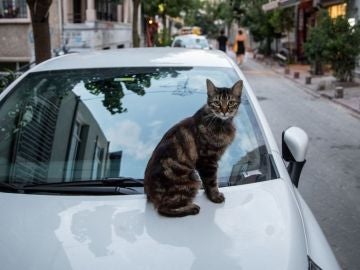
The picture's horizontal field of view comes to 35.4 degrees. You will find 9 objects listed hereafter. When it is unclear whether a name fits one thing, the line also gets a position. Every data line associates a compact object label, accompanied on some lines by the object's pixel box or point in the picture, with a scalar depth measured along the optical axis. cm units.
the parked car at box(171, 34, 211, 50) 2603
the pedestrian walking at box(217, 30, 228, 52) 2769
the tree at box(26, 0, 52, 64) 816
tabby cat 263
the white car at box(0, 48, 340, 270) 230
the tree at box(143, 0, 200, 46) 3359
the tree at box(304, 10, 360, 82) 1752
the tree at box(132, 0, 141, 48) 2156
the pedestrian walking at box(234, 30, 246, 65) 2770
